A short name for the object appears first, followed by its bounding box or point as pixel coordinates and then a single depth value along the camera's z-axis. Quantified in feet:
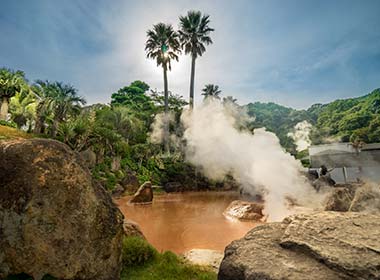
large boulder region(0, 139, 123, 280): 11.50
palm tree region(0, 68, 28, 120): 73.82
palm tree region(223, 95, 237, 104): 143.93
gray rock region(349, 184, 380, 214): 24.66
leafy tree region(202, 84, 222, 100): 147.23
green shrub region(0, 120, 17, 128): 70.51
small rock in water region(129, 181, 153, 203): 58.90
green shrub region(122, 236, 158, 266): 17.78
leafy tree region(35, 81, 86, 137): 73.97
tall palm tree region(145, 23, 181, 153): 113.29
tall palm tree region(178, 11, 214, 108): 118.52
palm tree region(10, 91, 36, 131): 78.38
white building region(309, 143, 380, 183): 67.97
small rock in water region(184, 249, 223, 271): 20.02
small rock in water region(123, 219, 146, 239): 23.45
